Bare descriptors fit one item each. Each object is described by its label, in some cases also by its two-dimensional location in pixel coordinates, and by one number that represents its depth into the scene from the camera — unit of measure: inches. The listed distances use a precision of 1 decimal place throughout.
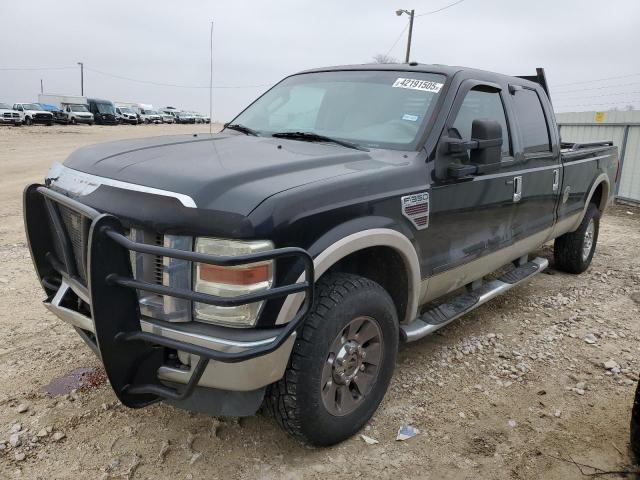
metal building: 412.8
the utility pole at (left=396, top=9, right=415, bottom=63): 1149.7
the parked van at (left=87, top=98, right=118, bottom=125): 1683.1
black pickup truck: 85.4
